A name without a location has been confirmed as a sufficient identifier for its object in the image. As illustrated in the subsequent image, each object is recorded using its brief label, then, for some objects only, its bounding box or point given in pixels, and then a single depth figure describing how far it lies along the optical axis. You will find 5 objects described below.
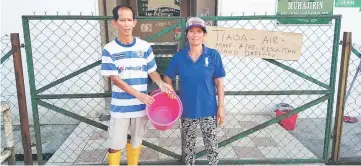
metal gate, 3.79
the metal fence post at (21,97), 3.05
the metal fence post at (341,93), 3.24
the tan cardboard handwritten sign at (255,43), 3.05
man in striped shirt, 2.46
